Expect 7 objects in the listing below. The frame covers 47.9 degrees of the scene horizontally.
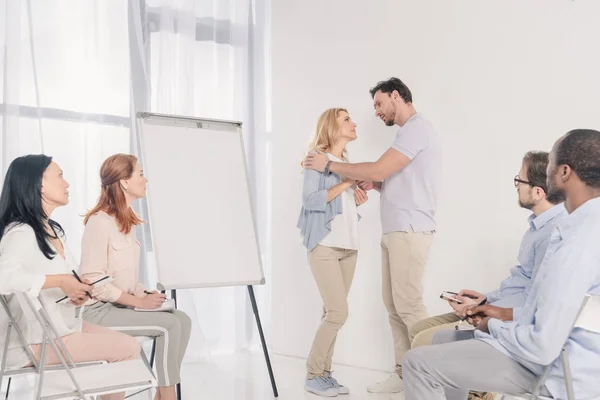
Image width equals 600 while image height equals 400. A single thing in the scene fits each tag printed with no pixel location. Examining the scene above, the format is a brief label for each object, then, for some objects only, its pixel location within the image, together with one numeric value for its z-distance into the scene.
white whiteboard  3.37
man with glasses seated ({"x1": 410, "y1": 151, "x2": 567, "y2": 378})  2.62
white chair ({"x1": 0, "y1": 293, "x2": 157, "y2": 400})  2.14
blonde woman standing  3.62
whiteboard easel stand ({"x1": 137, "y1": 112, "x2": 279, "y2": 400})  3.32
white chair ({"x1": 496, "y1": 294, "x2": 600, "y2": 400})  1.83
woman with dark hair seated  2.27
